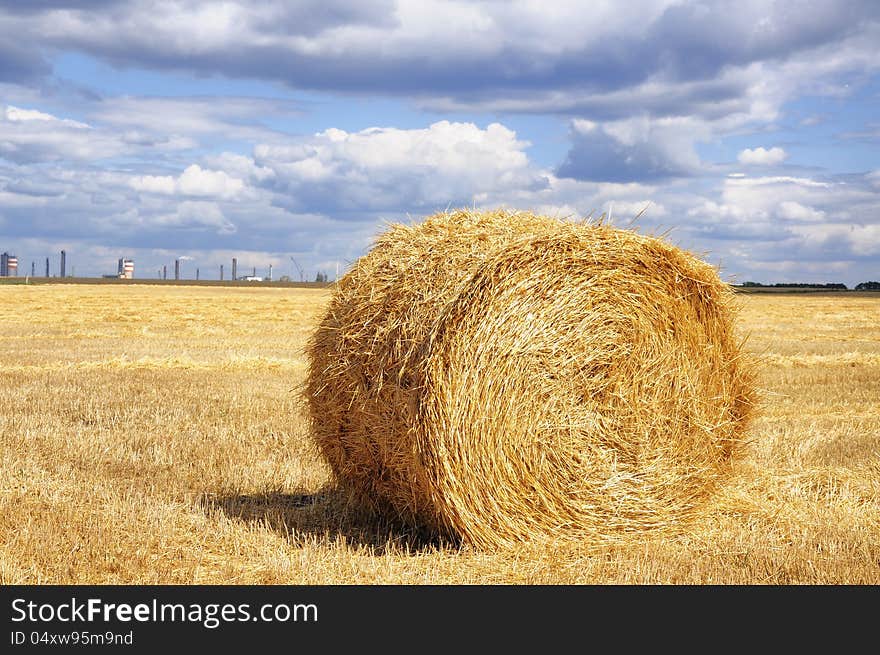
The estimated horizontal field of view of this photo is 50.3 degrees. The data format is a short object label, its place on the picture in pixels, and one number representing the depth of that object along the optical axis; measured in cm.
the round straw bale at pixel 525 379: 651
